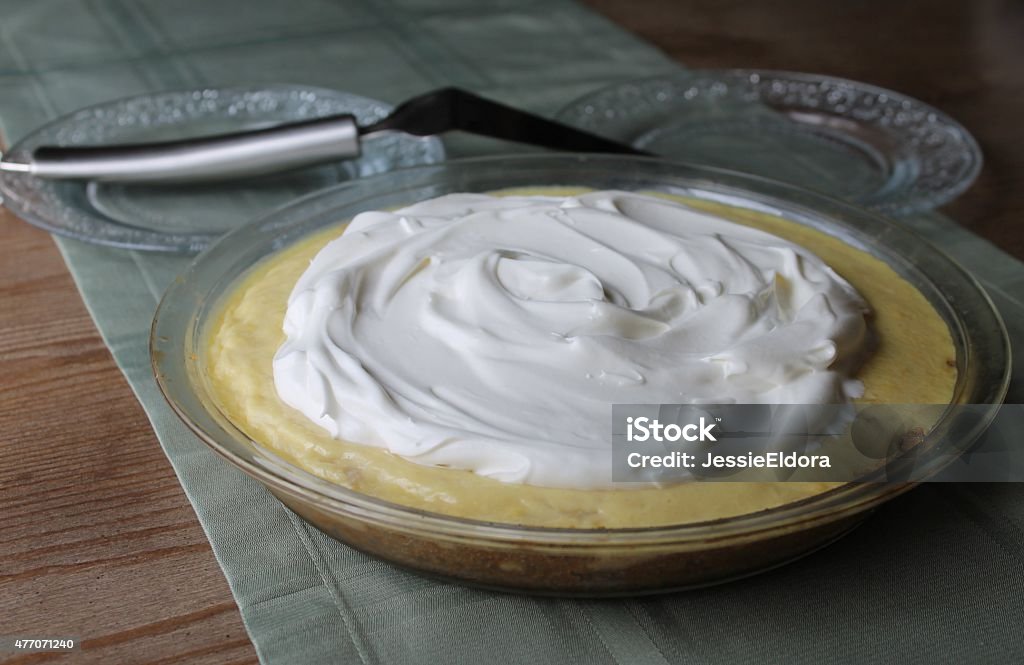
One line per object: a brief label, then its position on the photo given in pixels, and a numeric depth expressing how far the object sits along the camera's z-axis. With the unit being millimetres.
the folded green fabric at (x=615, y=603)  628
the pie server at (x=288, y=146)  835
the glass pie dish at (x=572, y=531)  608
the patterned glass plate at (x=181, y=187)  812
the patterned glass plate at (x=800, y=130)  864
